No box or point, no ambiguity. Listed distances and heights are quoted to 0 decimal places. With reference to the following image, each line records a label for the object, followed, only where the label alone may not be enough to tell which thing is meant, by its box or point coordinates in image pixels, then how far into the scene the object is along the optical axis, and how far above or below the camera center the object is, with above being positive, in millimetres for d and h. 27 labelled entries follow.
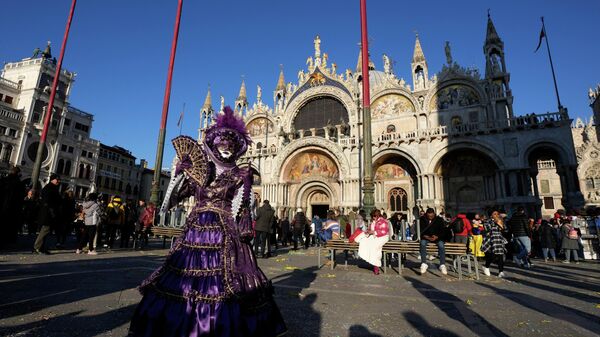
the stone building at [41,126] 30609 +10684
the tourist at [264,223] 9695 +214
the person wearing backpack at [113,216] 9742 +276
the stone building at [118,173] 40969 +7469
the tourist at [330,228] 12039 +133
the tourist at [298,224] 13438 +288
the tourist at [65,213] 9109 +305
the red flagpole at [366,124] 9398 +3592
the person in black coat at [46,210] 7305 +299
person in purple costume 2311 -308
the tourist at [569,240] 10289 -35
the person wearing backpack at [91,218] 8102 +159
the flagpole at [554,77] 17906 +10301
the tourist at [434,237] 7082 -61
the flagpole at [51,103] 11367 +5147
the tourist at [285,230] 16391 +1
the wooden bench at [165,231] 8957 -143
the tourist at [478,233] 8773 +96
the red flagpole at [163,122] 12281 +4643
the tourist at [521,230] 8476 +214
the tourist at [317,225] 14746 +308
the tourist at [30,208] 9305 +443
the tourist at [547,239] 10834 -22
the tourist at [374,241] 6953 -205
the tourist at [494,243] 7152 -155
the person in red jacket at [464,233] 8328 +79
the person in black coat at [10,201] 7699 +533
